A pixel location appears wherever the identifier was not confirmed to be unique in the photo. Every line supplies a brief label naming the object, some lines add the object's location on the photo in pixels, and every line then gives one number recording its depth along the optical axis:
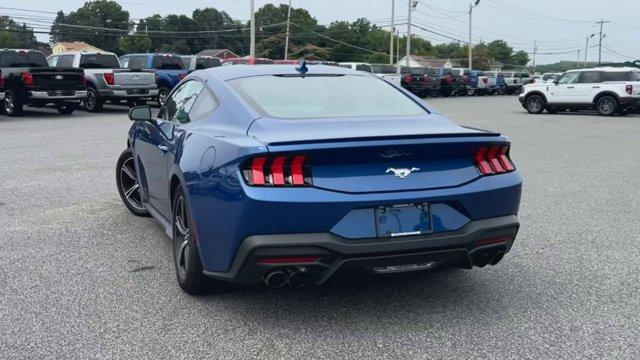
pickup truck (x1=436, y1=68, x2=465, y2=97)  40.16
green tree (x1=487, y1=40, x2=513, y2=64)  164.23
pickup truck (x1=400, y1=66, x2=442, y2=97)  35.41
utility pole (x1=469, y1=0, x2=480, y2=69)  72.82
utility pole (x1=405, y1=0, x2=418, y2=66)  53.08
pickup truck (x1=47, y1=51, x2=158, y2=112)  21.16
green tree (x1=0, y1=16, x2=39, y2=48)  85.25
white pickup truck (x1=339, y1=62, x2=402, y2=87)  32.66
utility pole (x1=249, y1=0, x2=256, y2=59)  37.58
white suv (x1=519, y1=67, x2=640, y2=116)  24.47
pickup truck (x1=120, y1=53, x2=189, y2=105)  23.33
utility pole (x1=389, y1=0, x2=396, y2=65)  57.71
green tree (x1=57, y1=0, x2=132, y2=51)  100.56
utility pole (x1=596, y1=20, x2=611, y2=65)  133.50
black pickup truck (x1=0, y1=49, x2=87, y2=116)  19.16
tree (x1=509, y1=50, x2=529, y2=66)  175.27
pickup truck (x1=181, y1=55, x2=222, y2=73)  25.78
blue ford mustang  3.61
